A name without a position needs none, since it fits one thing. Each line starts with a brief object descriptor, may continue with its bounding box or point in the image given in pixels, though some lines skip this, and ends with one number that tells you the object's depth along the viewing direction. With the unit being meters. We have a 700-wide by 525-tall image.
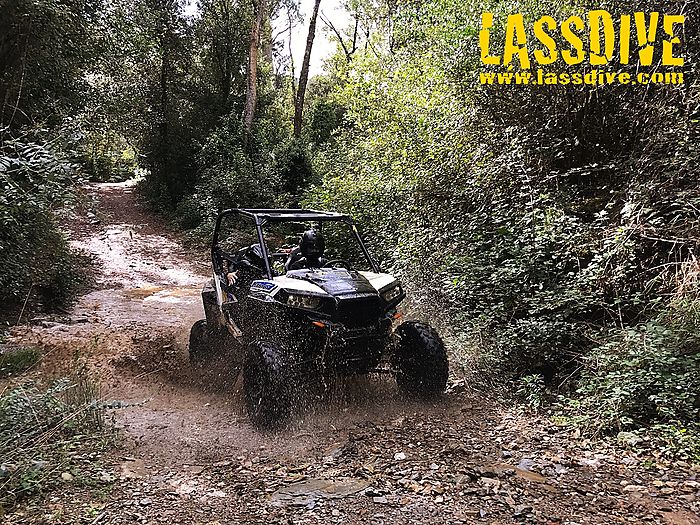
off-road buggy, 4.64
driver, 5.68
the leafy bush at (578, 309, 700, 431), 4.07
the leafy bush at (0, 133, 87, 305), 6.34
